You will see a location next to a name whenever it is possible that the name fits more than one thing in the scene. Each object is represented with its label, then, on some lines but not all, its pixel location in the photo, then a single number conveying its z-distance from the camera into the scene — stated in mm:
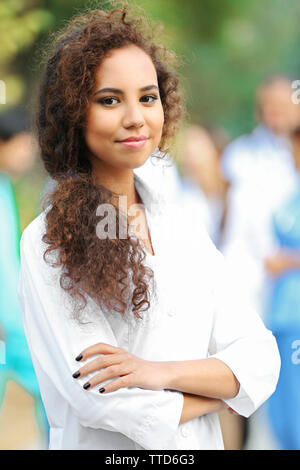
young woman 2804
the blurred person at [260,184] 6605
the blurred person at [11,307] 5510
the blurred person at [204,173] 7469
